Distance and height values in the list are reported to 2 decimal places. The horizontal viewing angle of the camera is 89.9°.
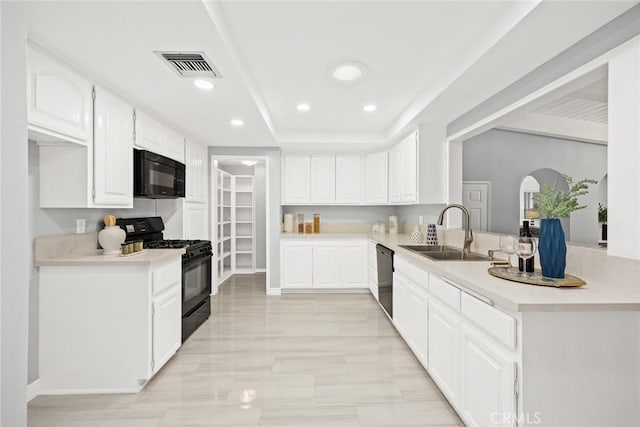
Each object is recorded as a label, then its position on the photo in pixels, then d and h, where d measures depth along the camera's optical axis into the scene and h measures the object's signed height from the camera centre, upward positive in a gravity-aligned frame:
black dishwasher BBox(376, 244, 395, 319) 3.29 -0.71
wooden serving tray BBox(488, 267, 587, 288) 1.49 -0.33
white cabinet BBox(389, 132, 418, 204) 3.64 +0.53
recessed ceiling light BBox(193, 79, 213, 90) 2.35 +0.96
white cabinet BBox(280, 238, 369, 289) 4.65 -0.74
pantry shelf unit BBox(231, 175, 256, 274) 6.20 -0.27
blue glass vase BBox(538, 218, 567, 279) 1.60 -0.17
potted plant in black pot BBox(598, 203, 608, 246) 4.00 -0.08
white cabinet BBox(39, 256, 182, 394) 2.14 -0.79
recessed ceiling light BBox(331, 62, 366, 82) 2.44 +1.12
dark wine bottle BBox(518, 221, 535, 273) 1.75 -0.26
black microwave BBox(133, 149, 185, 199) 2.77 +0.34
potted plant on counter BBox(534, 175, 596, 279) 1.60 -0.08
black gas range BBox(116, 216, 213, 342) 2.94 -0.52
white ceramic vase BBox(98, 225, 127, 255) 2.49 -0.21
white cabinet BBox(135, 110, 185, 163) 2.86 +0.74
